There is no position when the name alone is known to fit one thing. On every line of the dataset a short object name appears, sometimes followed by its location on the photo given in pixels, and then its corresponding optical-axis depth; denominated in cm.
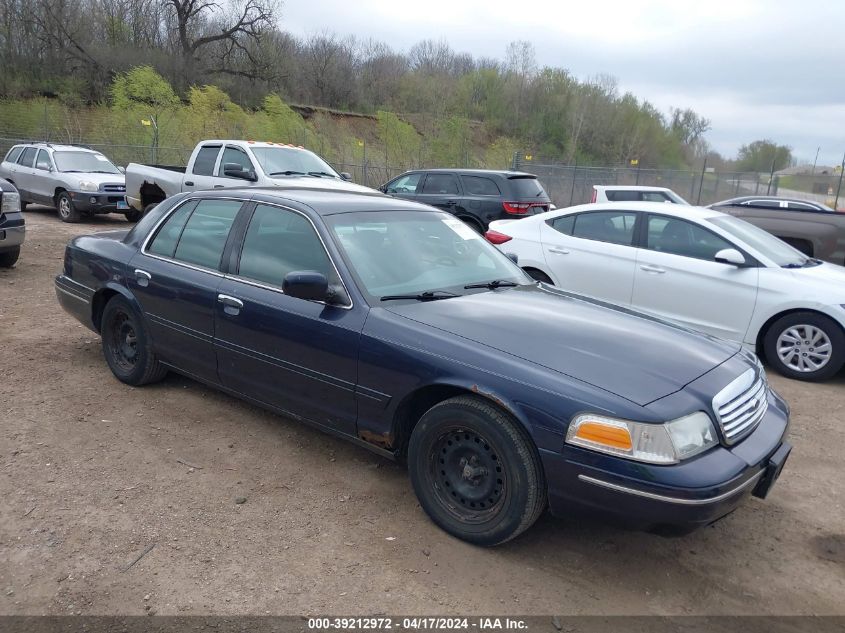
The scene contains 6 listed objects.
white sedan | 602
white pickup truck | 1051
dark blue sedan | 275
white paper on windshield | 449
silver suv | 1427
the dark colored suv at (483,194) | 1183
